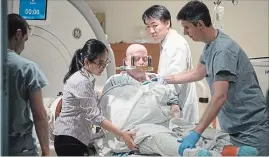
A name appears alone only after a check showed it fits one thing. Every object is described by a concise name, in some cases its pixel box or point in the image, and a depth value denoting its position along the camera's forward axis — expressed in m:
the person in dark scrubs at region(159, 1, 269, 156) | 3.05
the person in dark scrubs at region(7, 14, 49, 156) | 2.90
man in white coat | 3.50
